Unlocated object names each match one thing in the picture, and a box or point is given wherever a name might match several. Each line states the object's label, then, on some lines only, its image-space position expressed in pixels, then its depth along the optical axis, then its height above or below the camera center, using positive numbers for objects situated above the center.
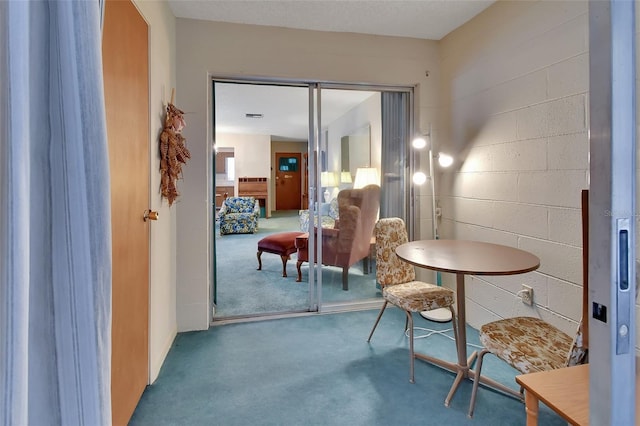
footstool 4.32 -0.51
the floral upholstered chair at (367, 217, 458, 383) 2.32 -0.54
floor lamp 2.95 +0.21
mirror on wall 3.38 +0.54
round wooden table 1.77 -0.32
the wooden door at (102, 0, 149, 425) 1.47 +0.07
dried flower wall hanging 2.30 +0.37
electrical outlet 2.34 -0.62
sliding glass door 3.24 +0.16
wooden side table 0.80 -0.48
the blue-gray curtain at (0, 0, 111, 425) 0.65 -0.02
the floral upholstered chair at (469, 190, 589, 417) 1.26 -0.66
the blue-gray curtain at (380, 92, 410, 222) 3.40 +0.50
